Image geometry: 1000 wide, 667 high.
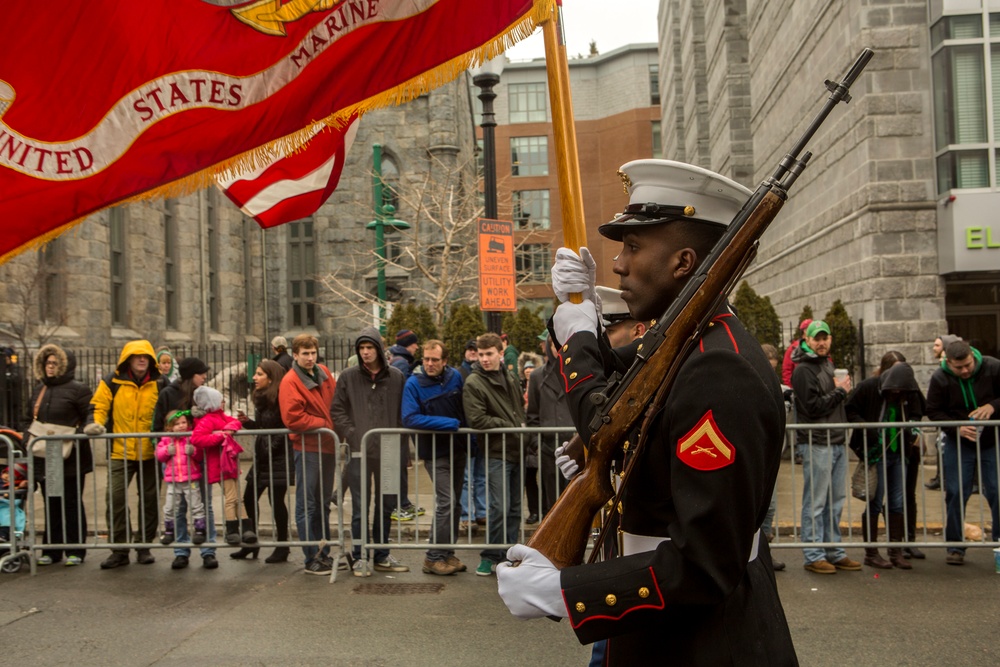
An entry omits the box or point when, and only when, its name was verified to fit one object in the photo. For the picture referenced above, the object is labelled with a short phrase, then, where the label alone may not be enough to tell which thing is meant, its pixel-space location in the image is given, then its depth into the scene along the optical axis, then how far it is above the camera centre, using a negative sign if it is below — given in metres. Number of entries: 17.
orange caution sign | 10.67 +0.91
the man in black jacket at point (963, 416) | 7.87 -0.72
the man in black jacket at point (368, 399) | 8.29 -0.42
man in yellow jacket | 8.35 -0.58
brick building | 65.25 +15.41
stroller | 7.85 -1.18
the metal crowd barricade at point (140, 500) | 7.95 -1.22
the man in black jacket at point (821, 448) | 7.67 -0.92
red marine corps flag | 4.14 +1.28
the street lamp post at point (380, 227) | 16.83 +2.25
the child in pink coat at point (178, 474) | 8.12 -0.99
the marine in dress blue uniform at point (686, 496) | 1.83 -0.31
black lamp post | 10.55 +2.40
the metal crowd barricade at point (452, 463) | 7.83 -1.03
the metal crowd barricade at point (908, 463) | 7.64 -1.09
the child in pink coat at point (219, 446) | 8.20 -0.76
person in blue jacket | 7.92 -0.73
